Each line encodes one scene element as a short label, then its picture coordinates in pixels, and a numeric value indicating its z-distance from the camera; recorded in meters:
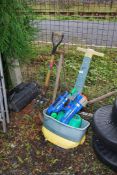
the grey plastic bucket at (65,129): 1.68
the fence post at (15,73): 2.12
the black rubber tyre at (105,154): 1.55
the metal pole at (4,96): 1.76
